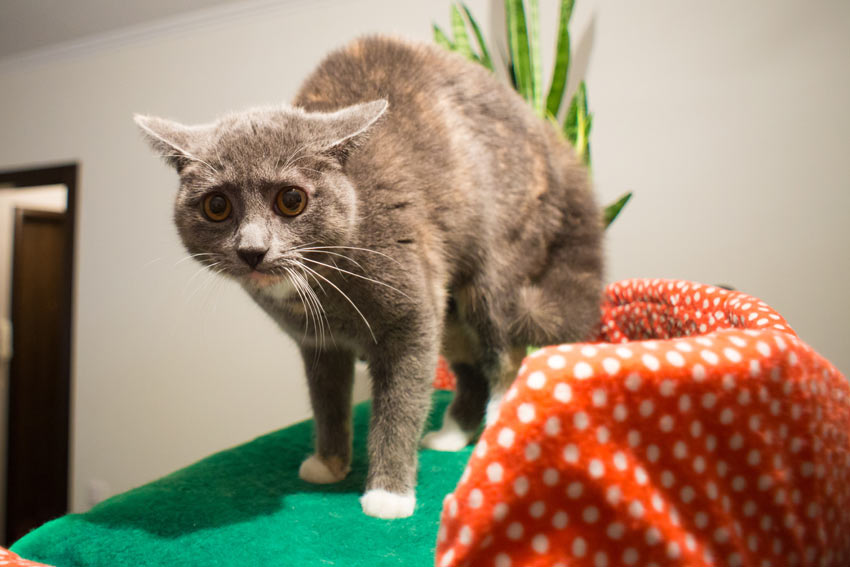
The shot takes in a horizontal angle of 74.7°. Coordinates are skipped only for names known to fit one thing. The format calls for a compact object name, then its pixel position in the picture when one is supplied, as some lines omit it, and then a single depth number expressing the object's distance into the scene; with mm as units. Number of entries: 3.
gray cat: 776
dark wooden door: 2861
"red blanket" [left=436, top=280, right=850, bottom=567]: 434
